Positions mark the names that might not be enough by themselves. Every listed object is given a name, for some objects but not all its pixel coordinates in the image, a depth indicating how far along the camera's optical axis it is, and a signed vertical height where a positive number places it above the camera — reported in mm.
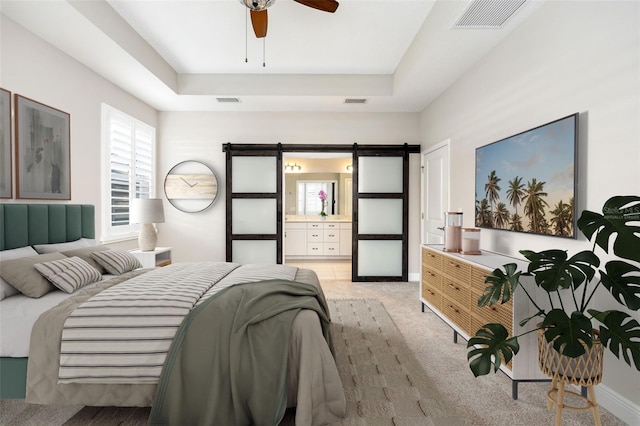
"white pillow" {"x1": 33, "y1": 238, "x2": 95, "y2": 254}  2668 -330
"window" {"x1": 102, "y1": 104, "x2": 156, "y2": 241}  3873 +496
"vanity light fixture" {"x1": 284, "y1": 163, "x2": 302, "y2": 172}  7582 +895
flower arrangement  7665 +238
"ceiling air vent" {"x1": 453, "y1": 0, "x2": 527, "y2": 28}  2430 +1463
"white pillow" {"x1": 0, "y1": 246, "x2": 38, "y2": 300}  2055 -345
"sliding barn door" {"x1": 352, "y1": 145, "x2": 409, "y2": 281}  5297 -141
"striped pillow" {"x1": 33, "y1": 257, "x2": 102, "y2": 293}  2172 -444
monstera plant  1407 -343
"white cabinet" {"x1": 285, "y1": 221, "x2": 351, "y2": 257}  7188 -640
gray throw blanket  1728 -844
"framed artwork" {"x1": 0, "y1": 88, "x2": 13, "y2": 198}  2531 +460
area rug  1897 -1167
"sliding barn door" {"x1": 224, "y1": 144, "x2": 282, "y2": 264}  5230 +51
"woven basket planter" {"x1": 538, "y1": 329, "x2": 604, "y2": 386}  1669 -782
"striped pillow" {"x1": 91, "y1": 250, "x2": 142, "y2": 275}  2729 -445
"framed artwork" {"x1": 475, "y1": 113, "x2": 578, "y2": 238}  2223 +220
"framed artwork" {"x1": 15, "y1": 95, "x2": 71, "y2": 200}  2699 +466
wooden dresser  2107 -725
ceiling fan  2389 +1423
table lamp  3956 -122
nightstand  3986 -588
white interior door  4387 +240
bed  1788 -870
